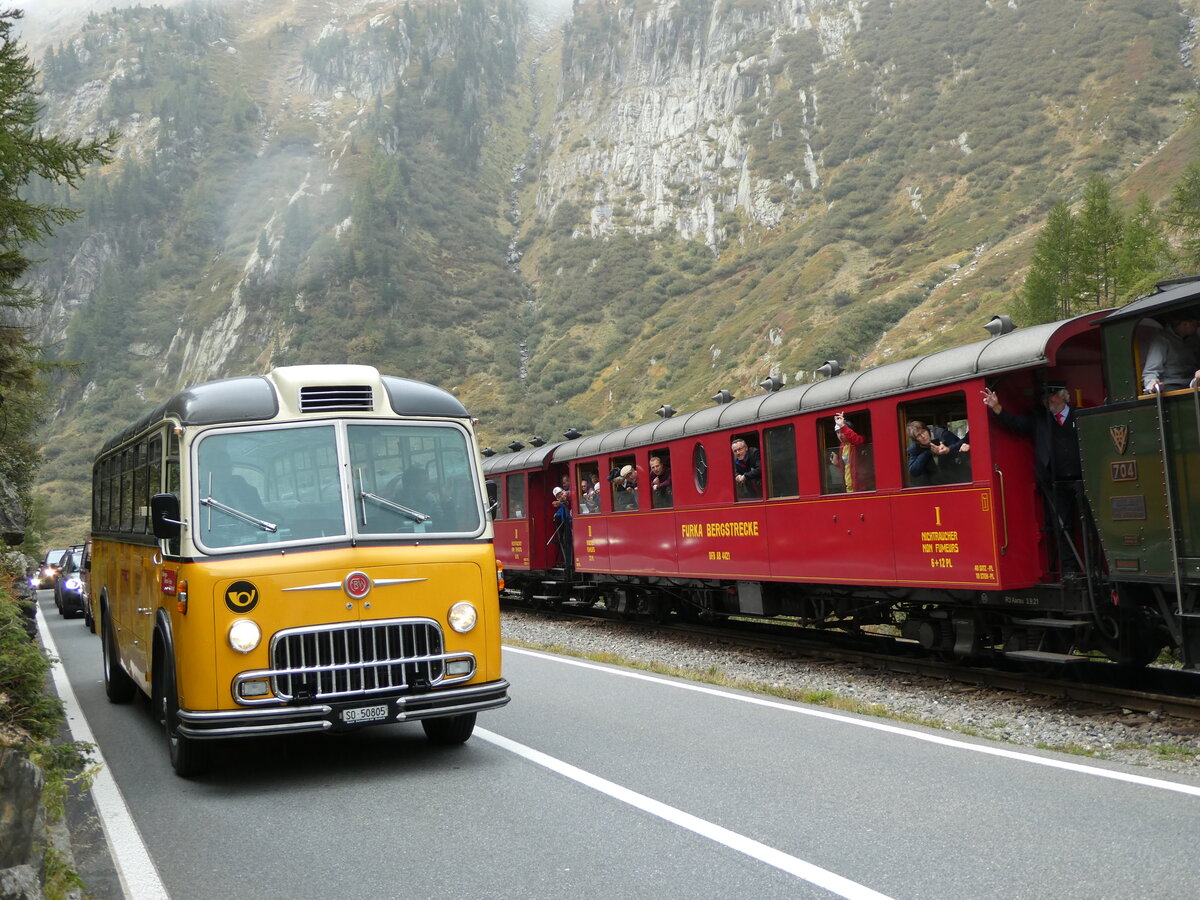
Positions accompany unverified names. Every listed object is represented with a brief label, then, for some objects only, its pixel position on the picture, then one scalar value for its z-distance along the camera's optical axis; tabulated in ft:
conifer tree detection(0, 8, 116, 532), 39.19
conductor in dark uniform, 33.14
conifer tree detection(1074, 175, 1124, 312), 178.40
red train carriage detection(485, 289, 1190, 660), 33.71
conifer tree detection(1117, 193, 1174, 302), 159.84
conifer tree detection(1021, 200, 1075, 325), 174.70
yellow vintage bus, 23.44
